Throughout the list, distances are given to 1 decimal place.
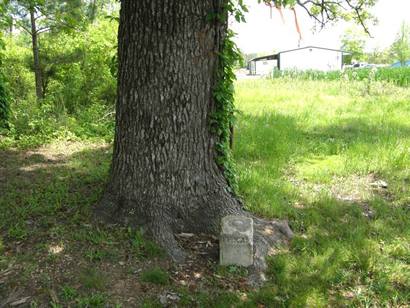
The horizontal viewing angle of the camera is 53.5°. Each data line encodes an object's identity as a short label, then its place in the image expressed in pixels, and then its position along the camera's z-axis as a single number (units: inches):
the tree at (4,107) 340.0
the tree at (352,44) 2758.4
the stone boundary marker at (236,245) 141.2
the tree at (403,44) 2723.9
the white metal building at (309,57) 2262.6
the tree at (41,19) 446.7
